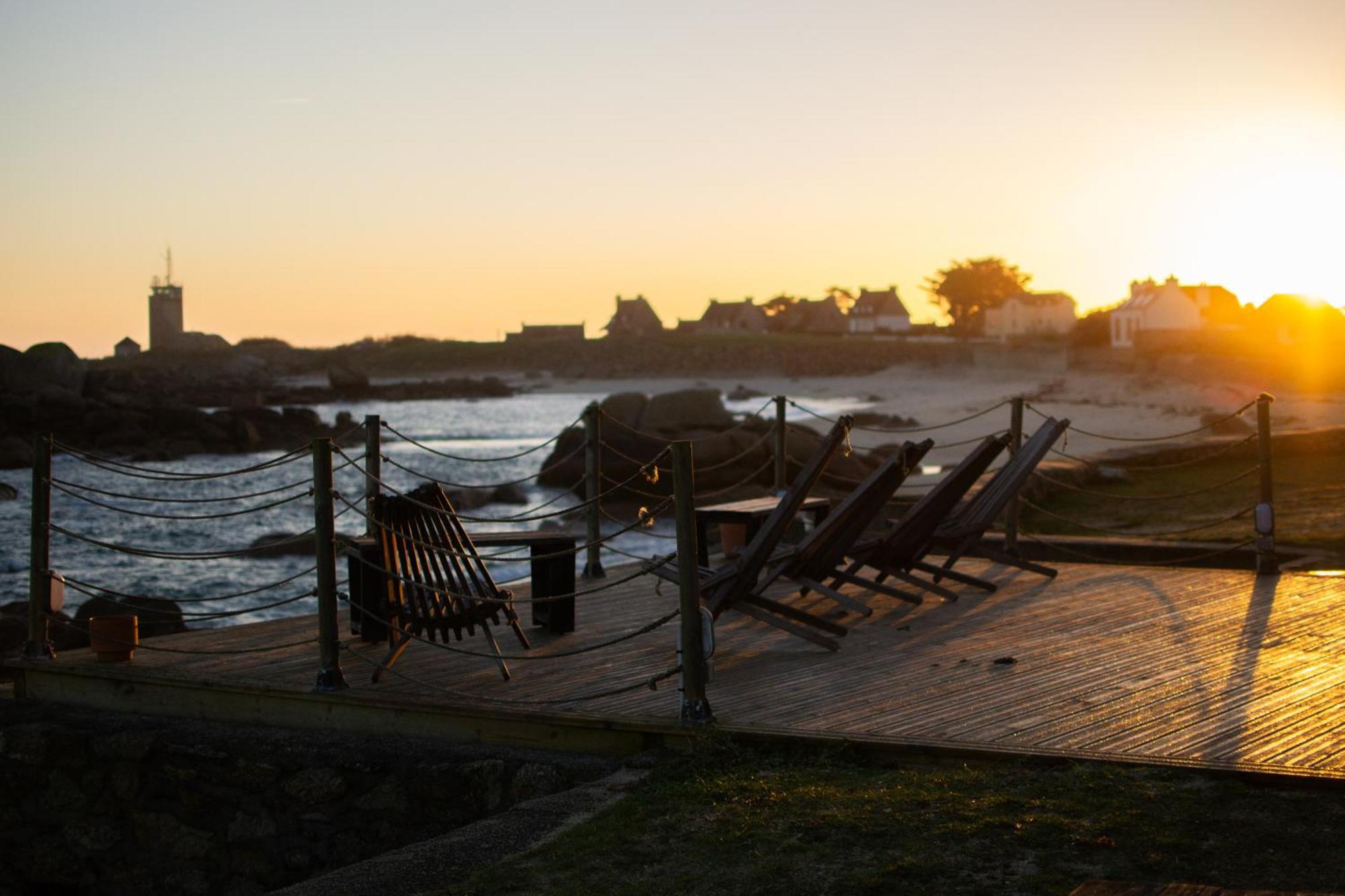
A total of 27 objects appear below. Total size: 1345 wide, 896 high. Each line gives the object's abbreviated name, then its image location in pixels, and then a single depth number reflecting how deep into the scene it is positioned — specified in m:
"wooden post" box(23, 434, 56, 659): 7.24
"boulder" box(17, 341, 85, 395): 47.84
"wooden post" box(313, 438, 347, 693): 6.20
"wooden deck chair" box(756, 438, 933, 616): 7.69
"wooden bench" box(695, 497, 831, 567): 9.01
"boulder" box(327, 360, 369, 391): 83.06
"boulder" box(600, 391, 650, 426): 30.45
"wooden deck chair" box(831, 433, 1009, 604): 8.62
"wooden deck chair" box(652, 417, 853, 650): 7.30
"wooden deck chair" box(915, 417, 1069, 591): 9.08
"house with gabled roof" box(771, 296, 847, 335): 116.56
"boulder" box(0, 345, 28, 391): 47.25
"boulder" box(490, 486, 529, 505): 27.31
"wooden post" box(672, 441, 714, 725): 5.52
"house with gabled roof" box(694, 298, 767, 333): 117.31
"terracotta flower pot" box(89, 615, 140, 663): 7.13
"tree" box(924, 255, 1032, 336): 102.81
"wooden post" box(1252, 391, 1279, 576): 9.42
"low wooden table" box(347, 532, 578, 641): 7.31
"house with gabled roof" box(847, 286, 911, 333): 116.38
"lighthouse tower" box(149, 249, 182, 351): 101.81
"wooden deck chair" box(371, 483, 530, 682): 6.49
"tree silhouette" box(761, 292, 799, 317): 124.62
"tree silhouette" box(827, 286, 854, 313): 127.62
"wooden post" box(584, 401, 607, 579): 9.62
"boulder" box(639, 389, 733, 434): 28.97
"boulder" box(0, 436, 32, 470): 39.16
